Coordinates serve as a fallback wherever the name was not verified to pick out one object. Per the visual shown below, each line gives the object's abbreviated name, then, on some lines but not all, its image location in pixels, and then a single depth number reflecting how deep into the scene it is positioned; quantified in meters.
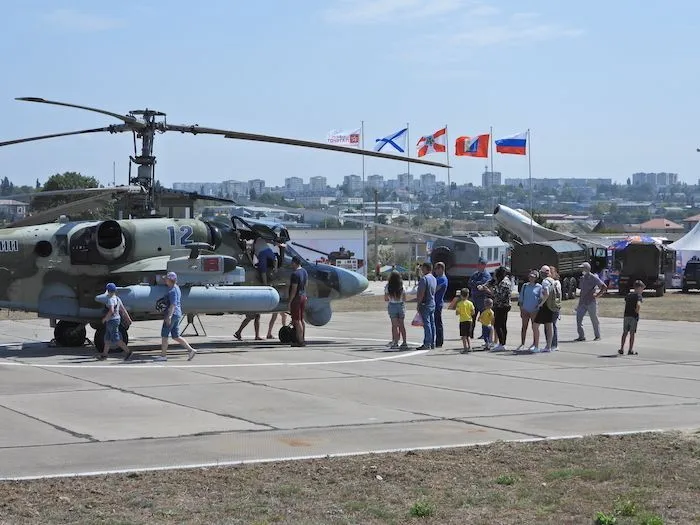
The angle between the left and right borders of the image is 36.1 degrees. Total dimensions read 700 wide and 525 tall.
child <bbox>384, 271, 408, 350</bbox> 18.95
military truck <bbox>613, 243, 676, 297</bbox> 40.25
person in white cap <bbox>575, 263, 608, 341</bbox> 20.81
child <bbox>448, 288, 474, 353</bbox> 18.61
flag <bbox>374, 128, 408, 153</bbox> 49.41
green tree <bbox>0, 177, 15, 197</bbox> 125.84
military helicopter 18.33
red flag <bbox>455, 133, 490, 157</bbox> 50.56
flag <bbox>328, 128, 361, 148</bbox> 50.59
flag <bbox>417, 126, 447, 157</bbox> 50.59
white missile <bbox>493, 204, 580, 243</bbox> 46.66
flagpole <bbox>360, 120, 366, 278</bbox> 55.78
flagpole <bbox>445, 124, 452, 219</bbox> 50.67
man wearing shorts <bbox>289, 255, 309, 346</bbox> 19.00
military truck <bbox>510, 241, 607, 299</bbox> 37.72
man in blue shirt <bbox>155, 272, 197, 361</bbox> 16.73
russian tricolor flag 51.28
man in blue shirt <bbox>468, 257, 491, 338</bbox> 19.30
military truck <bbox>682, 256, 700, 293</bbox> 42.44
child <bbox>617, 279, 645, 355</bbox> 17.98
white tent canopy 45.97
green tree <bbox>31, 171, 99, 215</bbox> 77.04
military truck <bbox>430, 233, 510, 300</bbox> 37.53
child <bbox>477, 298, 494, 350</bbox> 19.17
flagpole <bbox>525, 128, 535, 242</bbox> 46.25
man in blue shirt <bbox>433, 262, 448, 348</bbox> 19.27
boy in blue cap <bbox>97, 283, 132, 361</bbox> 16.92
